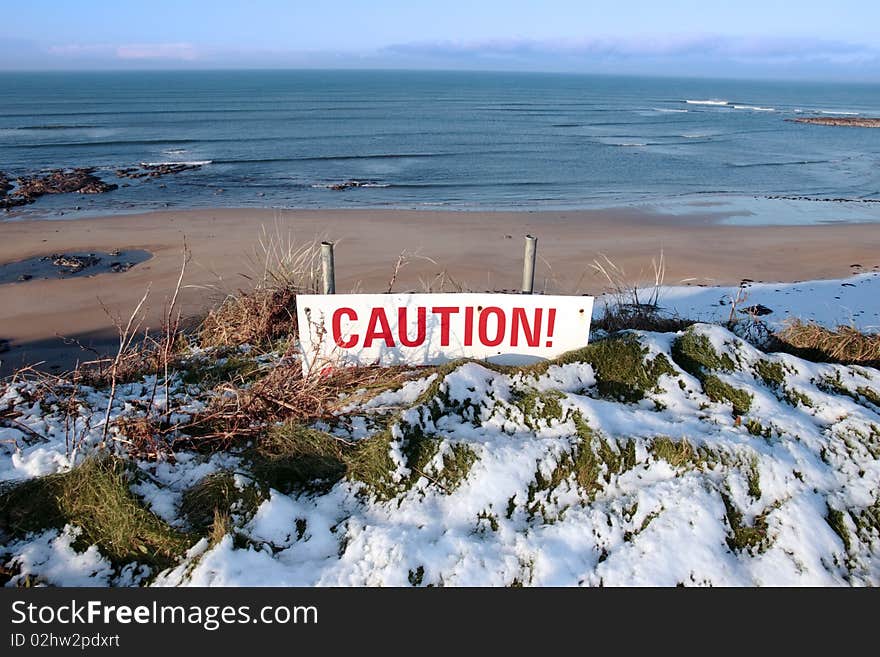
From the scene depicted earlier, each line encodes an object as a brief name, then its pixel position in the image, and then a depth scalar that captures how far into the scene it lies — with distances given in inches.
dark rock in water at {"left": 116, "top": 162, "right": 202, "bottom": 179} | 864.9
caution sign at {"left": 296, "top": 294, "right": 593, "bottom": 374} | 142.6
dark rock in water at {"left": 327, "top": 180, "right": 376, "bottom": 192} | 805.6
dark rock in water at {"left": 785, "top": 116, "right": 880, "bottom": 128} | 1806.3
